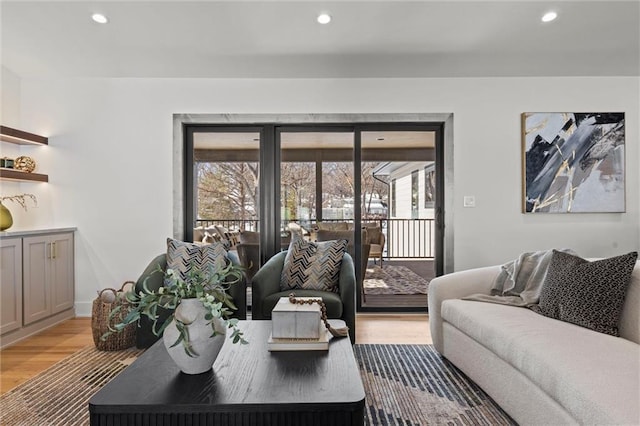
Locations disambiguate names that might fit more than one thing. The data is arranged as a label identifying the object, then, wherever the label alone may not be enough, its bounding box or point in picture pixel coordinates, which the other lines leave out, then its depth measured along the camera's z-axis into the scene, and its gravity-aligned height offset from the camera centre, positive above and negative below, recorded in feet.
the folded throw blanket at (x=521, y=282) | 8.43 -1.49
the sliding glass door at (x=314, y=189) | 13.87 +0.94
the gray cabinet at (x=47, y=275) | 11.25 -1.80
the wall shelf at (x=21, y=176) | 11.85 +1.28
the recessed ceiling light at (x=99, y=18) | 9.95 +5.05
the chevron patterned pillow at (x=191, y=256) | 10.99 -1.13
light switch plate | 13.37 +0.49
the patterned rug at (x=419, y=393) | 6.69 -3.42
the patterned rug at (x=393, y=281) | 14.06 -2.36
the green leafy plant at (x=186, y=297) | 5.09 -1.11
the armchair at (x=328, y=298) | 9.71 -2.05
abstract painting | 13.17 +1.72
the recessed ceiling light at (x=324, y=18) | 9.90 +5.00
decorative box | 6.30 -1.74
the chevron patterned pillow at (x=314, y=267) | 10.84 -1.43
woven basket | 9.98 -2.89
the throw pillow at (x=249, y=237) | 14.03 -0.76
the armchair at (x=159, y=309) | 9.97 -2.26
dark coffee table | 4.44 -2.11
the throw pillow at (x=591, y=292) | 6.68 -1.37
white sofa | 4.65 -2.08
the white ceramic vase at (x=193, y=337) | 5.15 -1.59
